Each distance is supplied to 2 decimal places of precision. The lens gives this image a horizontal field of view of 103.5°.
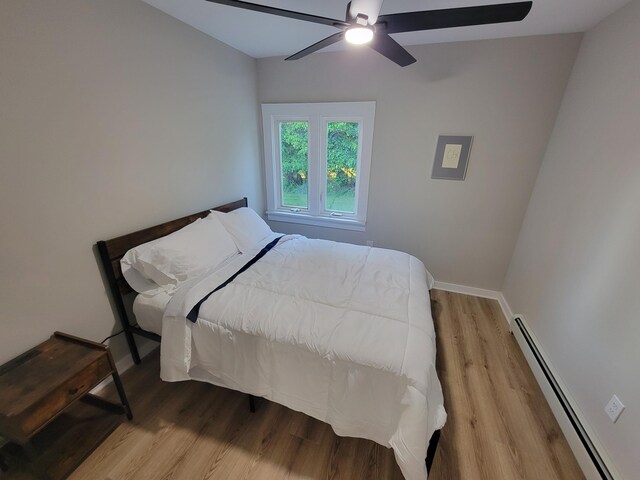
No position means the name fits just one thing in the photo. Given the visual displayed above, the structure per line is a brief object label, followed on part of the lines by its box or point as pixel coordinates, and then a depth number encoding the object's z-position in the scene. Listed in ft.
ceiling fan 3.82
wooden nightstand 3.47
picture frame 8.07
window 9.19
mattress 5.30
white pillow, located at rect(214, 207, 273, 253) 7.52
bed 3.87
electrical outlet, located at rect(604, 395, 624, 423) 4.05
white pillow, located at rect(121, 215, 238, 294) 5.52
